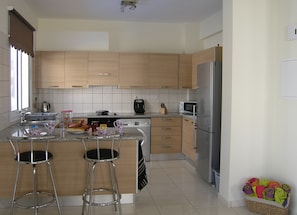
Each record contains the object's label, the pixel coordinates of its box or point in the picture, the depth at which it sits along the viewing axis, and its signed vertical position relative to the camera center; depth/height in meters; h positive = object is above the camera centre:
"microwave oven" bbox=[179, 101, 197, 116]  5.49 -0.17
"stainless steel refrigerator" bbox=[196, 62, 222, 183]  4.24 -0.25
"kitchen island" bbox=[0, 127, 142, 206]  3.24 -0.76
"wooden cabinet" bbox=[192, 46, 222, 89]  4.62 +0.68
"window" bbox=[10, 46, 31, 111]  4.42 +0.28
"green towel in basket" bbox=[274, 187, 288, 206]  3.15 -0.99
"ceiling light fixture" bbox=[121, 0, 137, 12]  4.57 +1.41
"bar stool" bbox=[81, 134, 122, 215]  2.98 -0.58
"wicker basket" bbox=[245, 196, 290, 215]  3.17 -1.13
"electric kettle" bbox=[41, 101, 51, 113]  5.76 -0.18
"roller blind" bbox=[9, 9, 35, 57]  4.06 +0.93
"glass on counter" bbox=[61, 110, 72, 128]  3.84 -0.27
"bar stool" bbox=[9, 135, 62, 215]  2.90 -0.57
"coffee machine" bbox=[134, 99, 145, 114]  6.08 -0.16
